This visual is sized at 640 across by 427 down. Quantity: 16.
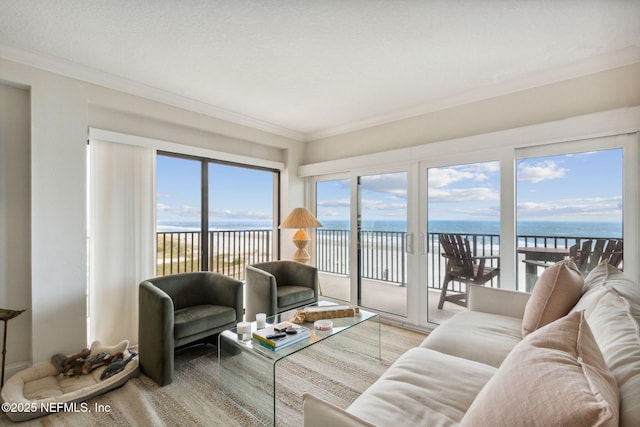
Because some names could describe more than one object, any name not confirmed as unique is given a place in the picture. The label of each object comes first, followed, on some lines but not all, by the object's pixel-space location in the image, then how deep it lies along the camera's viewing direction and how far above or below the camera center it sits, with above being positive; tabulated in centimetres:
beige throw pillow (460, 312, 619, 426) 66 -43
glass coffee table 195 -108
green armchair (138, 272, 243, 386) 226 -87
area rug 189 -130
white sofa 71 -49
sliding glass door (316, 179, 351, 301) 420 -36
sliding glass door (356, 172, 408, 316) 367 -37
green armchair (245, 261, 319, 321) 306 -85
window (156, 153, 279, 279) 348 -1
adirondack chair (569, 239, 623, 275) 243 -34
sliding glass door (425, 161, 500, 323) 302 -8
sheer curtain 277 -20
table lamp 372 -14
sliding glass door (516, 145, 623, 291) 247 +3
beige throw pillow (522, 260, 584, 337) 176 -51
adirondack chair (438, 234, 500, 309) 308 -58
